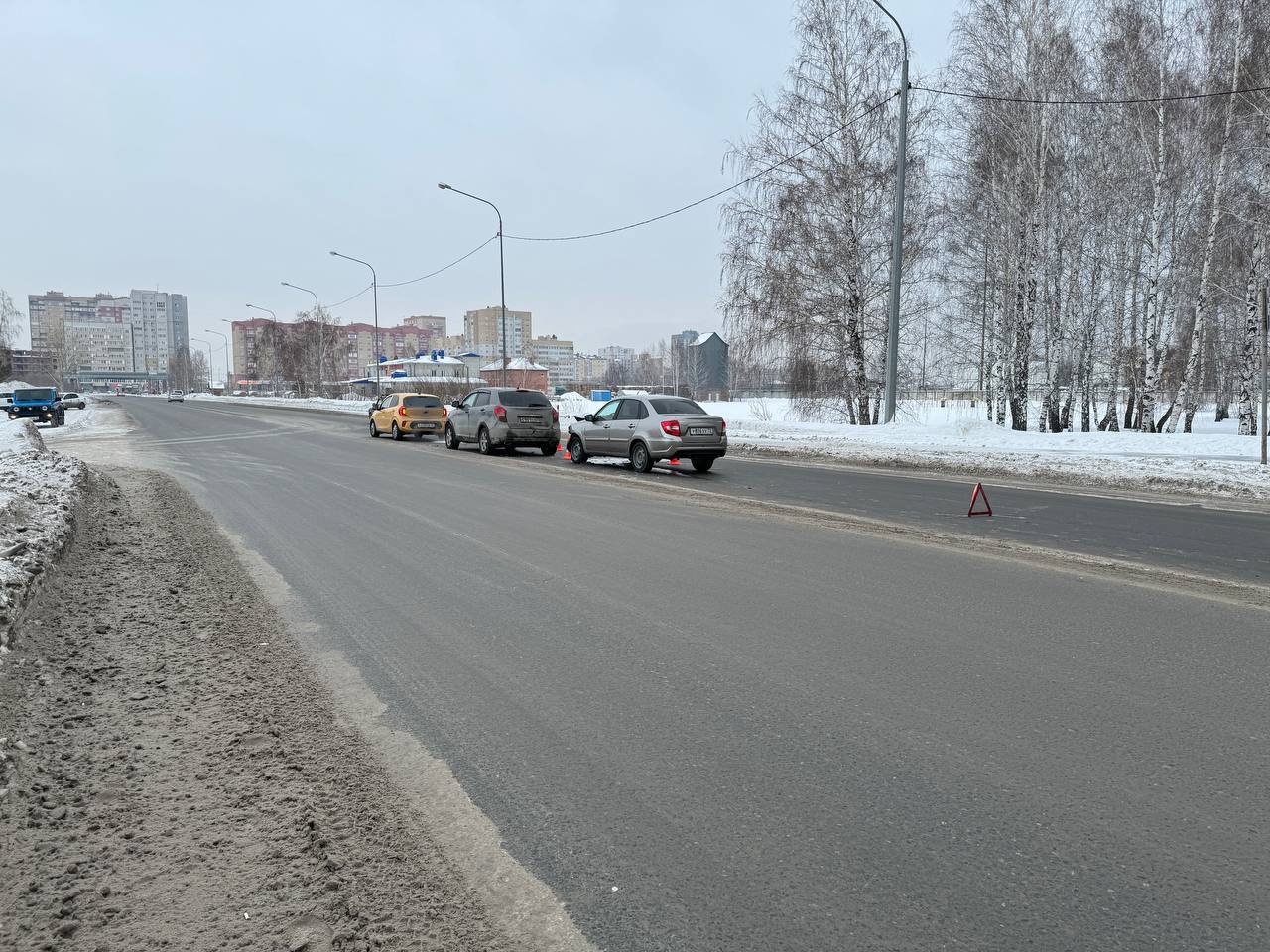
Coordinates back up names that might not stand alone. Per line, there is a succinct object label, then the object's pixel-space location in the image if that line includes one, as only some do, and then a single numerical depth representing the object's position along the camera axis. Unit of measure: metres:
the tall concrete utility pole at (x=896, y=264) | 20.59
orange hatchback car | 26.95
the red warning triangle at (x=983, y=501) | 10.37
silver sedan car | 15.94
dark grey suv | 20.50
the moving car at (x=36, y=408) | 35.25
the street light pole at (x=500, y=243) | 36.90
